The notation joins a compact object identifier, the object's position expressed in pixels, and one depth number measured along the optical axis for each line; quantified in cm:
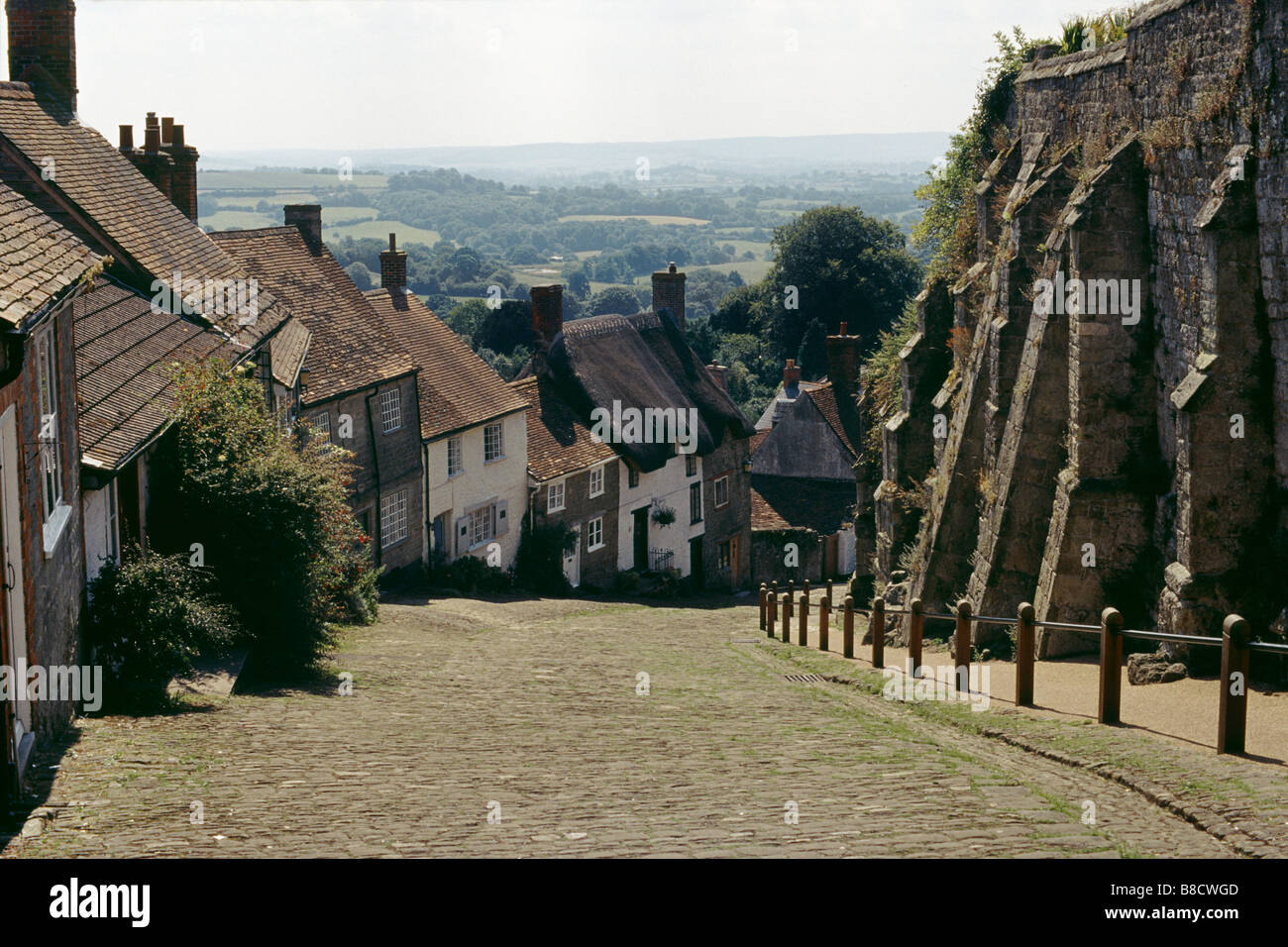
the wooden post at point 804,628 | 1928
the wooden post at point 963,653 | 1258
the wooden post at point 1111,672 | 1006
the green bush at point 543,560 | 3316
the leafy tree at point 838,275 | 6838
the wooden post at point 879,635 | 1525
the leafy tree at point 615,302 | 13512
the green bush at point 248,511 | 1477
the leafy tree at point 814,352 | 6912
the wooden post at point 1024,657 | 1111
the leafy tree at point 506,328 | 7619
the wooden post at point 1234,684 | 898
